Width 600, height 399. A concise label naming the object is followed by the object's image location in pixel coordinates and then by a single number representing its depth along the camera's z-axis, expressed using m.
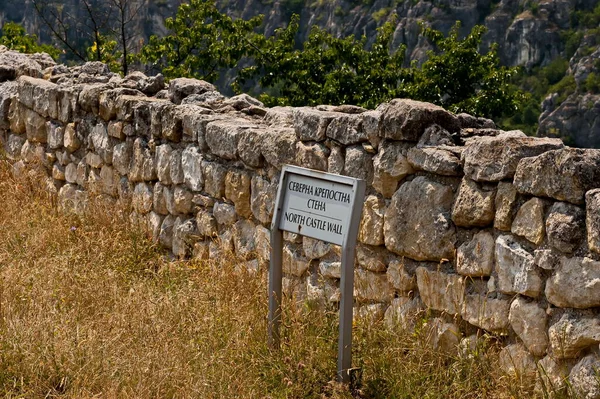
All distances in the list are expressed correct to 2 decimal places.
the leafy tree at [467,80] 16.83
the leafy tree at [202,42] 18.05
